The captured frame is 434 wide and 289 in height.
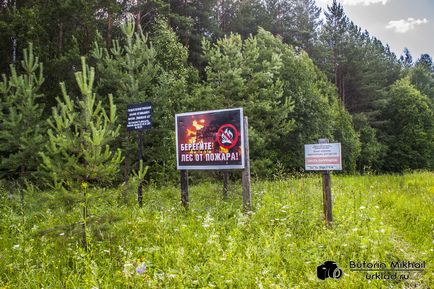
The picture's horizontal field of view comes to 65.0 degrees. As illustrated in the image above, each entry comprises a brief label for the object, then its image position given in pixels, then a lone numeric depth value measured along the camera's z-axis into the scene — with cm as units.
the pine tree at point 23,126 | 1223
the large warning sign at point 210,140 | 821
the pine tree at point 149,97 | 1361
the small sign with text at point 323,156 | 700
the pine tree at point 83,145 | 606
